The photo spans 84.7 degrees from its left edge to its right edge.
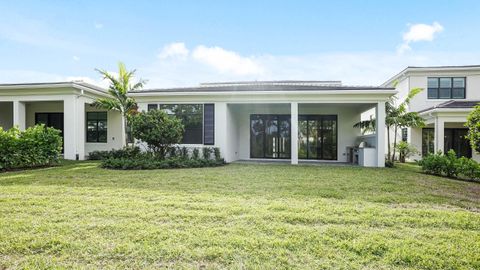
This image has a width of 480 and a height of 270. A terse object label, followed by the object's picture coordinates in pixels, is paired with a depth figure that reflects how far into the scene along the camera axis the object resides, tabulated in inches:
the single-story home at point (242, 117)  467.8
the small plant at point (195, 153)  489.0
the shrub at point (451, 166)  346.3
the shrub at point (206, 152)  487.8
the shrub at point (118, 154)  497.4
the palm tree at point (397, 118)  500.1
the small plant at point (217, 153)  484.3
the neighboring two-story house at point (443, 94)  629.9
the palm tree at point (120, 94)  561.6
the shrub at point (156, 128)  431.5
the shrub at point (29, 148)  388.8
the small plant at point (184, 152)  495.4
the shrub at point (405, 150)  572.7
